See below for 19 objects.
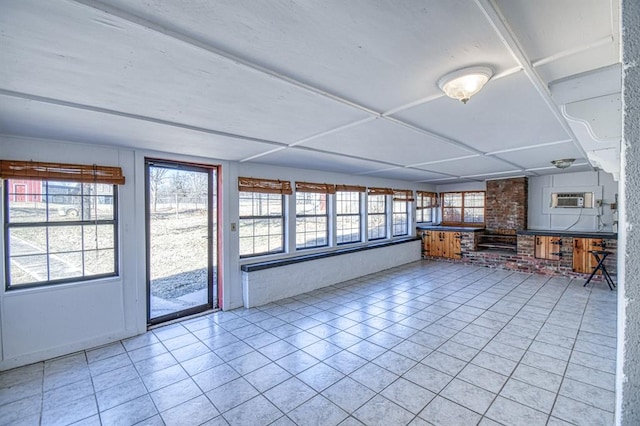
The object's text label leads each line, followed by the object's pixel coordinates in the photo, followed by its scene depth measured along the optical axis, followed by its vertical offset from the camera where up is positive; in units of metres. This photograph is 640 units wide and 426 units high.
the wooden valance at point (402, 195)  7.70 +0.36
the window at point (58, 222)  2.94 -0.15
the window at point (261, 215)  4.76 -0.12
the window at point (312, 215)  5.59 -0.14
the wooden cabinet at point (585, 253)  5.88 -0.97
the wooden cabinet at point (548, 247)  6.31 -0.91
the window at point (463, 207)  8.48 +0.01
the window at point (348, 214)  6.35 -0.14
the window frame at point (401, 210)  7.73 -0.06
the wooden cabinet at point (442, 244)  7.77 -1.03
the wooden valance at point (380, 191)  6.94 +0.42
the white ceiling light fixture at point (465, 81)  1.60 +0.74
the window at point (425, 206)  8.83 +0.05
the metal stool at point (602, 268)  5.27 -1.14
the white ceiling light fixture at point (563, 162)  4.57 +0.74
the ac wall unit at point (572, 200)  6.58 +0.18
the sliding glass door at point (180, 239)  3.92 -0.45
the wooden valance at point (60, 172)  2.83 +0.40
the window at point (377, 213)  7.05 -0.13
